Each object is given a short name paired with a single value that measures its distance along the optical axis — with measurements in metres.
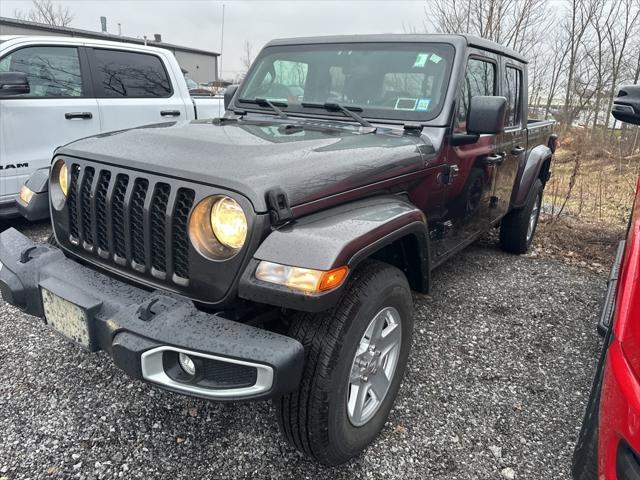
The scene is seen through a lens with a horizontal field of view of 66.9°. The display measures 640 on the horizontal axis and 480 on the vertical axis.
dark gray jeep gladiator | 1.67
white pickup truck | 4.55
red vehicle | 1.36
